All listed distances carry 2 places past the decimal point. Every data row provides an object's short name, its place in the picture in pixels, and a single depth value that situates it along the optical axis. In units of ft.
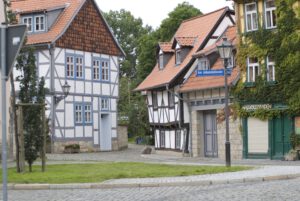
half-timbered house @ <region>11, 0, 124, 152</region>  144.15
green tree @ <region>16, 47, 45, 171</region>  76.18
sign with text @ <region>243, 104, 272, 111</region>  105.56
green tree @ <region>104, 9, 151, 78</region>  303.07
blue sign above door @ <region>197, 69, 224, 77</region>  78.64
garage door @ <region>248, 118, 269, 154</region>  106.52
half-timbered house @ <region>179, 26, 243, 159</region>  112.16
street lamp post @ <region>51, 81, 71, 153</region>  140.97
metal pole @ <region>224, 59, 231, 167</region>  74.95
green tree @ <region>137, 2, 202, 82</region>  190.39
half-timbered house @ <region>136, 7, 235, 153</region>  129.08
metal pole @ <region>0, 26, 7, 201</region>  29.12
